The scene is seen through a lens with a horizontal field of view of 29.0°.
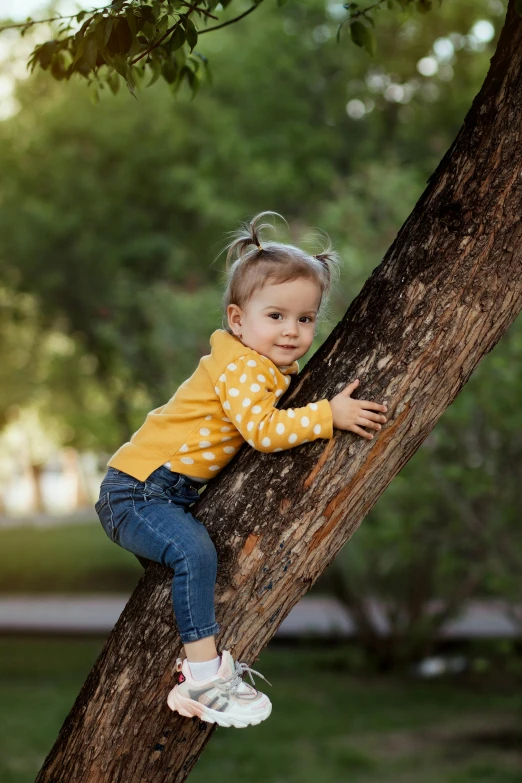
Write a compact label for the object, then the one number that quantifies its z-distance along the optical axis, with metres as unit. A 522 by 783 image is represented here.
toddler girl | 2.56
